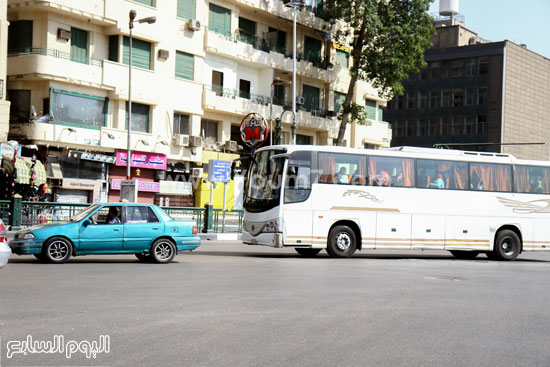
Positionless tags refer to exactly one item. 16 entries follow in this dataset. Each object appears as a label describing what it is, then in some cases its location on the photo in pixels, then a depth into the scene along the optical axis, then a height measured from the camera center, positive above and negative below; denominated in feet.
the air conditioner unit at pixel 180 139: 128.57 +9.53
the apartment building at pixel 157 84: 110.42 +19.09
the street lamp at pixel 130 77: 113.39 +18.28
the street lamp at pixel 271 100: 141.79 +19.22
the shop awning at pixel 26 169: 101.09 +2.81
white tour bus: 69.82 -0.30
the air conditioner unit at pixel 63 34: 110.63 +24.10
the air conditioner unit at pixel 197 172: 133.80 +3.88
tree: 142.41 +31.76
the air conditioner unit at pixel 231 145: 139.74 +9.44
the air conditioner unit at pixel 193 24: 129.39 +30.39
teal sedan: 53.47 -3.43
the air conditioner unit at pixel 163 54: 124.98 +24.03
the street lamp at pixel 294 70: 135.44 +24.39
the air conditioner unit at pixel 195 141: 130.11 +9.43
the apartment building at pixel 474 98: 253.24 +37.34
